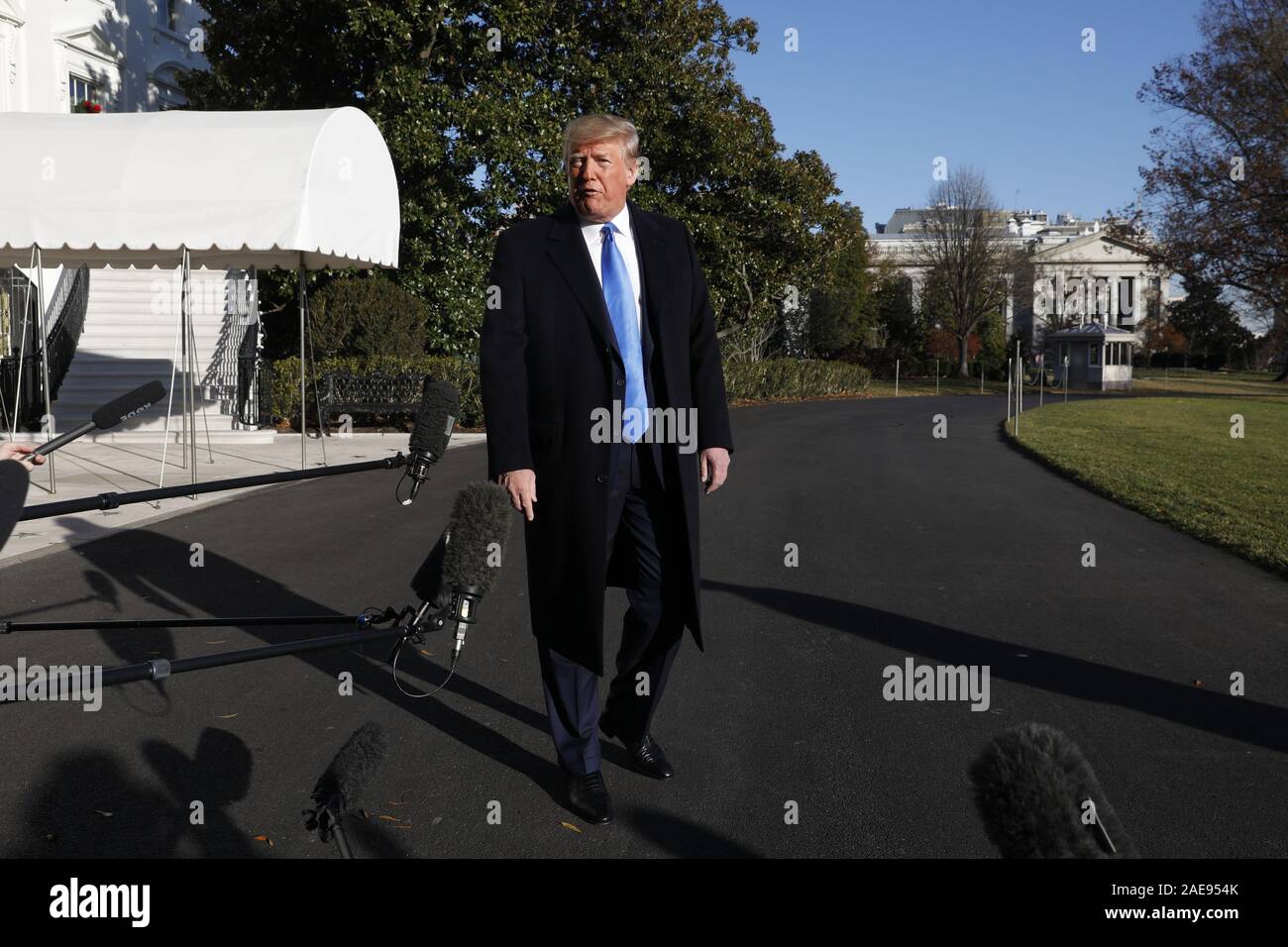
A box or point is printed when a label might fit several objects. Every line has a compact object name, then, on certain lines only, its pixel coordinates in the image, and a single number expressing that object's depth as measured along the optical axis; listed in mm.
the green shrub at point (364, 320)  21219
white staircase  18975
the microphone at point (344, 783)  2330
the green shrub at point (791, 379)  36844
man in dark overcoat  3705
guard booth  55031
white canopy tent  11984
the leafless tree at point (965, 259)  62688
